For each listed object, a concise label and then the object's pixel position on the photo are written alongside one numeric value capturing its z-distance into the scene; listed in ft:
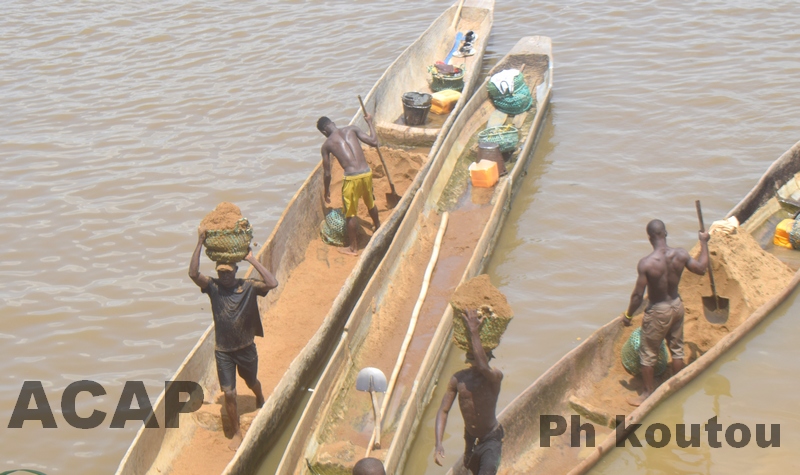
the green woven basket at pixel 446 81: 74.23
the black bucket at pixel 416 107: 68.69
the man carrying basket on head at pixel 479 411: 31.50
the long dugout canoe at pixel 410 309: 38.11
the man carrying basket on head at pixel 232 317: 37.52
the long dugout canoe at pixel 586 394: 37.40
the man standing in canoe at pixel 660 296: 39.78
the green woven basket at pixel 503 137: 62.44
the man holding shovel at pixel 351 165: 53.57
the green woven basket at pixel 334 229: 55.62
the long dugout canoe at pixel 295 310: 38.50
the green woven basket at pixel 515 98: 68.23
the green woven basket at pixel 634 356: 41.93
